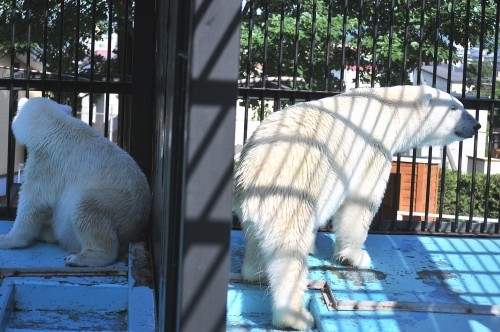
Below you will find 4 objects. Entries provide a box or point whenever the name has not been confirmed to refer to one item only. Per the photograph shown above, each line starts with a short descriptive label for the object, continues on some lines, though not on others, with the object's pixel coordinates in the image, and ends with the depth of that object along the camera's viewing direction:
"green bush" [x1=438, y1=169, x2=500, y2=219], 21.14
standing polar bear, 3.93
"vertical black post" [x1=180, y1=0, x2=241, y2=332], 2.30
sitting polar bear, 4.83
